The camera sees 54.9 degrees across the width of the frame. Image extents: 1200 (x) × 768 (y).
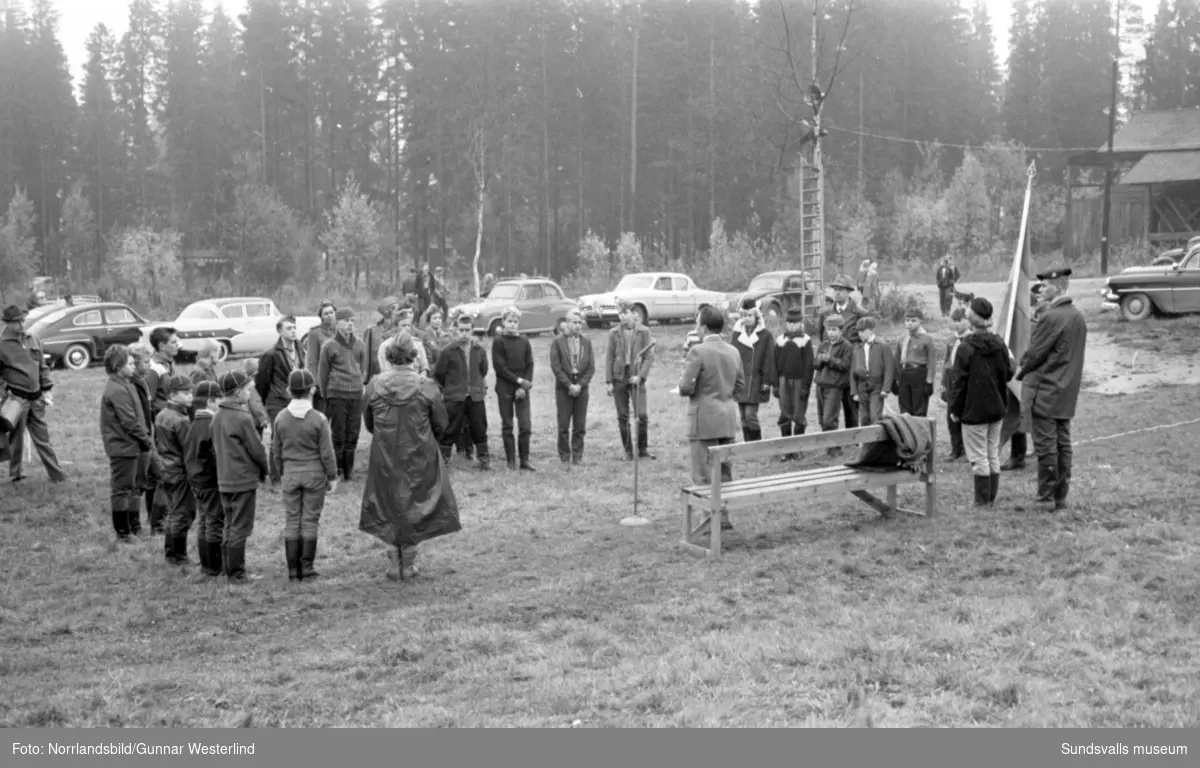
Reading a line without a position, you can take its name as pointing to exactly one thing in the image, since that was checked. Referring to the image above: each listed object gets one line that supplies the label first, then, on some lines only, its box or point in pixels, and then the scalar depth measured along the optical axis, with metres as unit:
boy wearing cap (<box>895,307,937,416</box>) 12.27
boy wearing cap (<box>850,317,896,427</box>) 12.29
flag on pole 12.27
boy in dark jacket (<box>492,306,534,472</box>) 13.21
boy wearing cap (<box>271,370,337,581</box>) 8.55
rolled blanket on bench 9.38
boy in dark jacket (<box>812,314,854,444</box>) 12.86
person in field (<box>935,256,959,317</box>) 27.83
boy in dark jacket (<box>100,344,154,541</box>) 9.85
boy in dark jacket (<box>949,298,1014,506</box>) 9.72
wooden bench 8.81
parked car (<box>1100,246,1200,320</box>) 23.86
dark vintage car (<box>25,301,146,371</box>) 24.44
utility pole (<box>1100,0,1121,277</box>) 38.69
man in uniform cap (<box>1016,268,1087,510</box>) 9.34
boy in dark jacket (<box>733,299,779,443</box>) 12.99
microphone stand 10.34
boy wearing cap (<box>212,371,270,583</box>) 8.45
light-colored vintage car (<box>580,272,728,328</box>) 30.50
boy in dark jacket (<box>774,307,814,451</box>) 12.95
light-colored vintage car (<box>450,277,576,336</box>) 28.38
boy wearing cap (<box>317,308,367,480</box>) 12.26
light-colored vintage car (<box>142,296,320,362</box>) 25.33
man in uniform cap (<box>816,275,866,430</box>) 13.07
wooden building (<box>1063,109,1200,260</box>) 42.66
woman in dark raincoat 8.48
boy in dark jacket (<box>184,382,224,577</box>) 8.59
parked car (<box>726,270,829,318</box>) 25.06
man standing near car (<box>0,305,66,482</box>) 12.14
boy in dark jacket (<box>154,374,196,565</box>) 8.97
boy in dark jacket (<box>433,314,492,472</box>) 13.05
